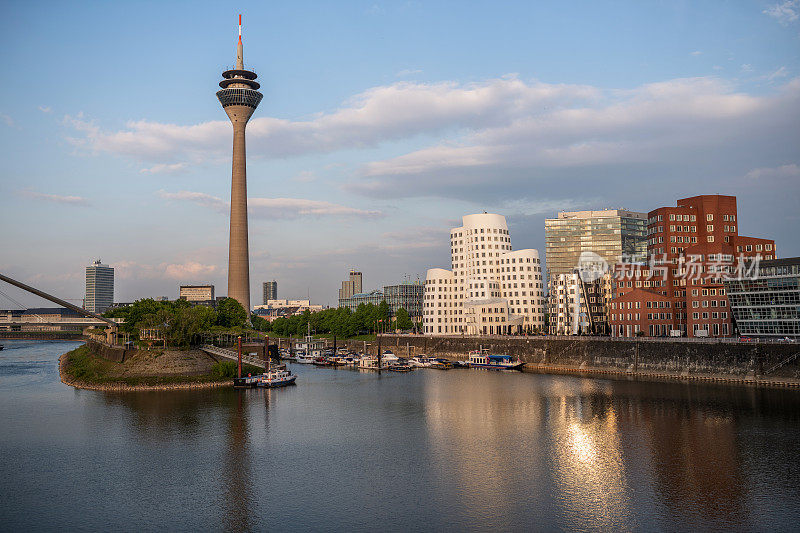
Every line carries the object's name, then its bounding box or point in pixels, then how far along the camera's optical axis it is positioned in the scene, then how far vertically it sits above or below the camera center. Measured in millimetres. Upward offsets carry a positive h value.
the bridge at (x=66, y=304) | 119325 +1776
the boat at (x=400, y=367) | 136775 -13947
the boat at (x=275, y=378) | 100062 -11853
